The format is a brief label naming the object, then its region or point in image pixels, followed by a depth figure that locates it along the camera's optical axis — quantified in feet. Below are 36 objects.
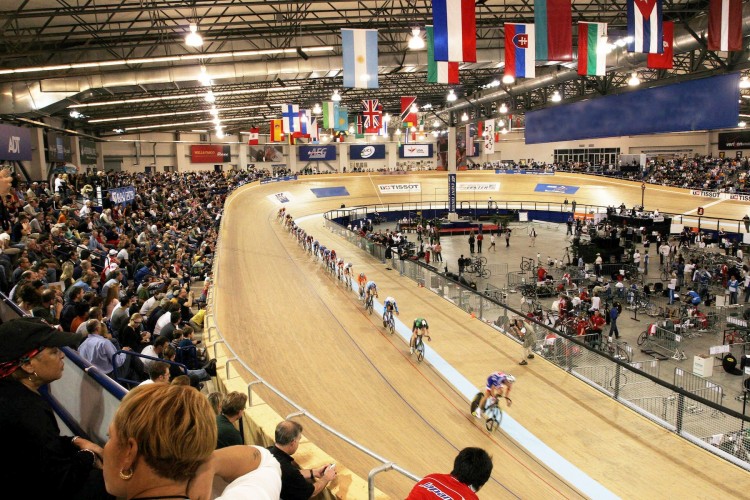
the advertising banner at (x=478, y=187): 147.43
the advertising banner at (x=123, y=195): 60.39
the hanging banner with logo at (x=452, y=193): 119.96
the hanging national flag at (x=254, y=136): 134.53
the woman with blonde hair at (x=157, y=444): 4.39
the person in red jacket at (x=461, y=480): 7.73
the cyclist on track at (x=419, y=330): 33.35
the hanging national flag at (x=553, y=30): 45.11
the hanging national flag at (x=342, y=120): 87.93
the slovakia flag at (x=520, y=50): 47.78
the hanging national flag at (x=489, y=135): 114.62
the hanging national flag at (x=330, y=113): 85.81
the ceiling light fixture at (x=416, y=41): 43.73
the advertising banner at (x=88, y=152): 120.67
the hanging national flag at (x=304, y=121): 87.76
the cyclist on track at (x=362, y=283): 46.55
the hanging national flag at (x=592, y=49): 50.80
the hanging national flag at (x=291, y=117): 86.38
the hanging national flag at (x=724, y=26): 45.85
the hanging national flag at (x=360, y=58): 48.47
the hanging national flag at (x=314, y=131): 95.41
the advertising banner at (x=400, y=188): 149.69
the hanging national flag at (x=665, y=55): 50.34
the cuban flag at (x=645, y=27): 46.26
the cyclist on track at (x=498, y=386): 25.00
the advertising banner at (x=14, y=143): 61.67
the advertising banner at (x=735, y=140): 150.92
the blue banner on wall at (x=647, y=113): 56.59
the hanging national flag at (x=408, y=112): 91.45
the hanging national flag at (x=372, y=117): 90.41
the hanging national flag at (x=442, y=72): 50.11
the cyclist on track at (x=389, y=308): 38.35
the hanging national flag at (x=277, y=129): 100.69
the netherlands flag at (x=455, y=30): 41.09
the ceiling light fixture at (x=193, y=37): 42.19
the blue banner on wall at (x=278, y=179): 137.45
